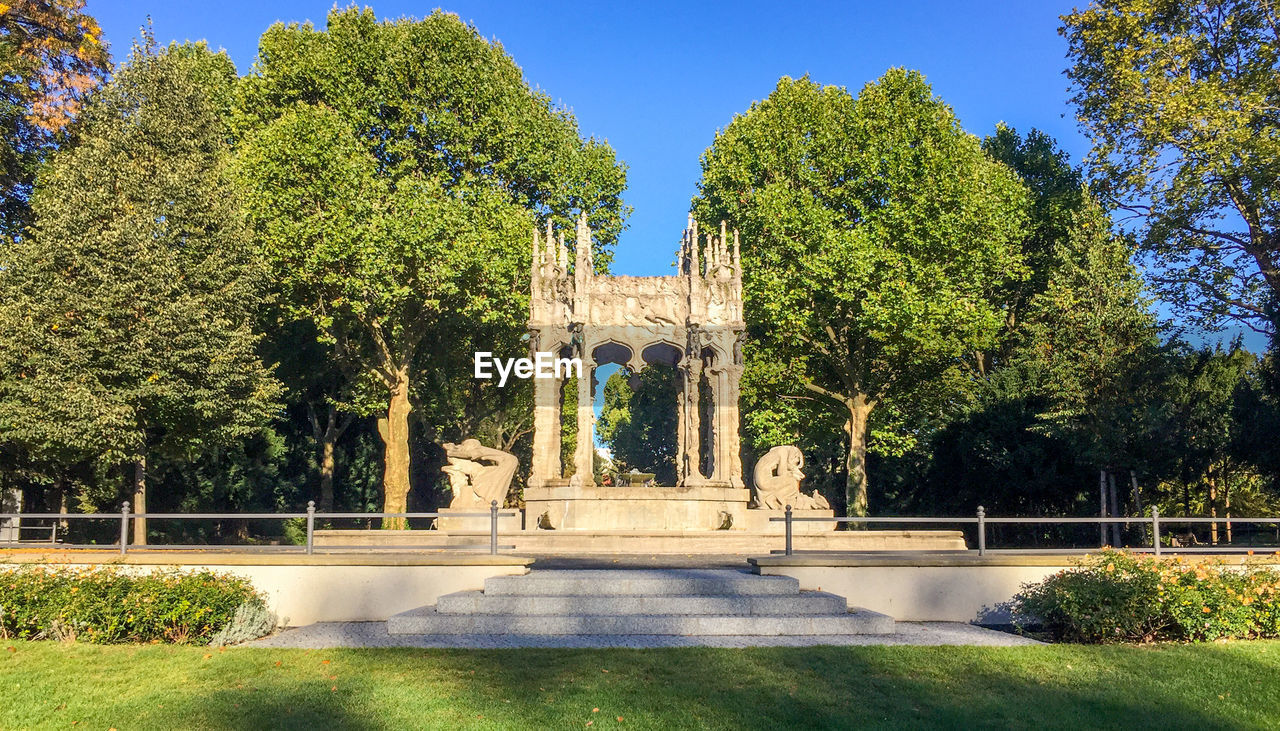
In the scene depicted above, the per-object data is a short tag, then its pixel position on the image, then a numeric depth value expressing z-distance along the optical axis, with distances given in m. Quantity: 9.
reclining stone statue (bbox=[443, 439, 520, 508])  28.92
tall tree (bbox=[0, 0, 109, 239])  32.62
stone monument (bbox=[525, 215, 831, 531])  29.41
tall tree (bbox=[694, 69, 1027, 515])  38.03
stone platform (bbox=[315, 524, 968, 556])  23.78
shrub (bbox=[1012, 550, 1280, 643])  15.11
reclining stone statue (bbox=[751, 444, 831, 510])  28.83
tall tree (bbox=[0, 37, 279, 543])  26.69
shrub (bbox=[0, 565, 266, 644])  15.27
